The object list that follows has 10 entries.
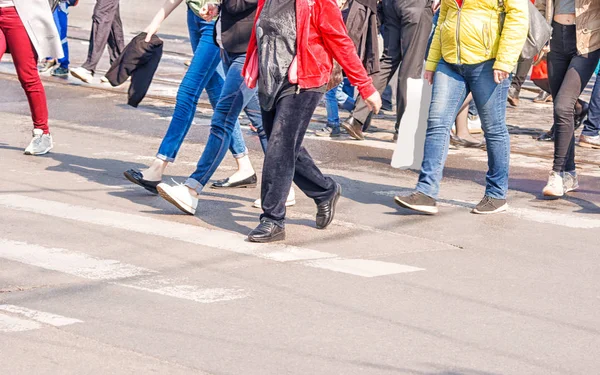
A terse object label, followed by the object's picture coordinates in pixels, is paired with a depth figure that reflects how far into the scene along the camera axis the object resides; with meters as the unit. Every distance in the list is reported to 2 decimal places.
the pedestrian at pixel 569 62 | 15.40
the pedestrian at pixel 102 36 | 26.08
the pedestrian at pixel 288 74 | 11.81
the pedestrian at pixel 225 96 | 13.14
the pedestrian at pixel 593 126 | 19.59
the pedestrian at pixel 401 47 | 19.60
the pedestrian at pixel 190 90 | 14.14
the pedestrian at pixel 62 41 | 27.00
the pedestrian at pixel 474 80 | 13.40
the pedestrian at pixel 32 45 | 16.56
